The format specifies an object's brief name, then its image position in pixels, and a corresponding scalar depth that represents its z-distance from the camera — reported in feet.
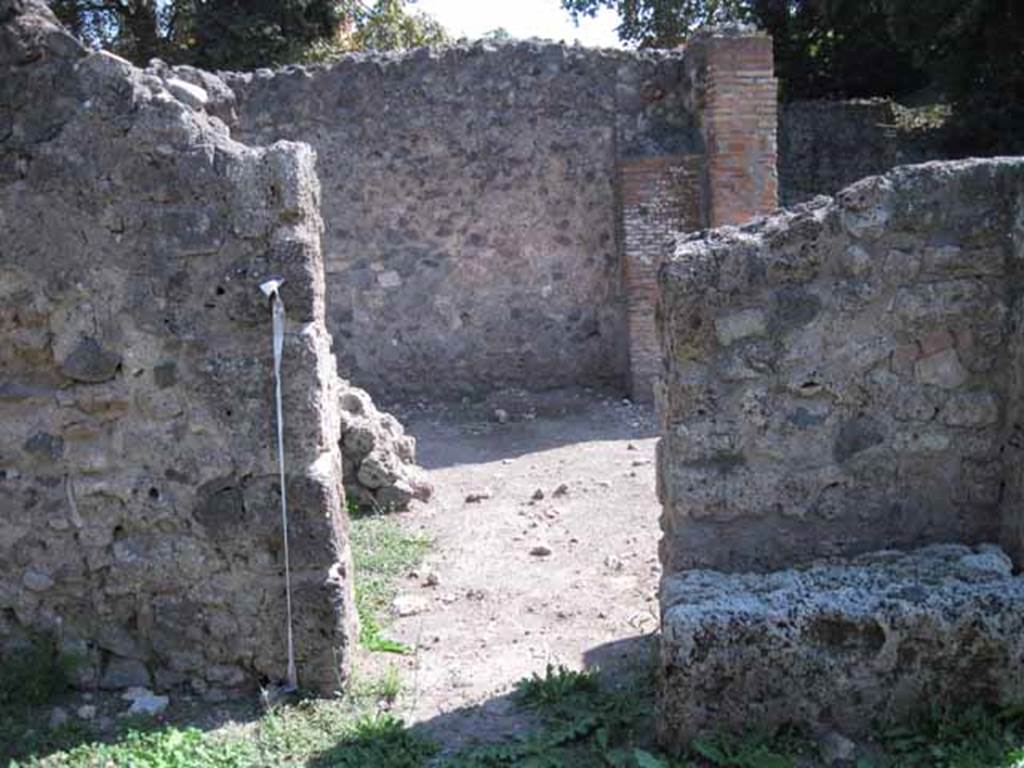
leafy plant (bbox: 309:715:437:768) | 11.73
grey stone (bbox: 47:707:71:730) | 12.76
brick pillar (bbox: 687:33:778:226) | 30.58
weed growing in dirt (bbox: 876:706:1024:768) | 10.55
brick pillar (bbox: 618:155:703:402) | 31.71
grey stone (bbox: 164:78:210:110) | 14.01
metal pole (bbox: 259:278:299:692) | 12.85
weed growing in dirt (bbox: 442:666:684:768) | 11.44
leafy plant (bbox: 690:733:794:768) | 10.75
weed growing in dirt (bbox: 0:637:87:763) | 12.47
